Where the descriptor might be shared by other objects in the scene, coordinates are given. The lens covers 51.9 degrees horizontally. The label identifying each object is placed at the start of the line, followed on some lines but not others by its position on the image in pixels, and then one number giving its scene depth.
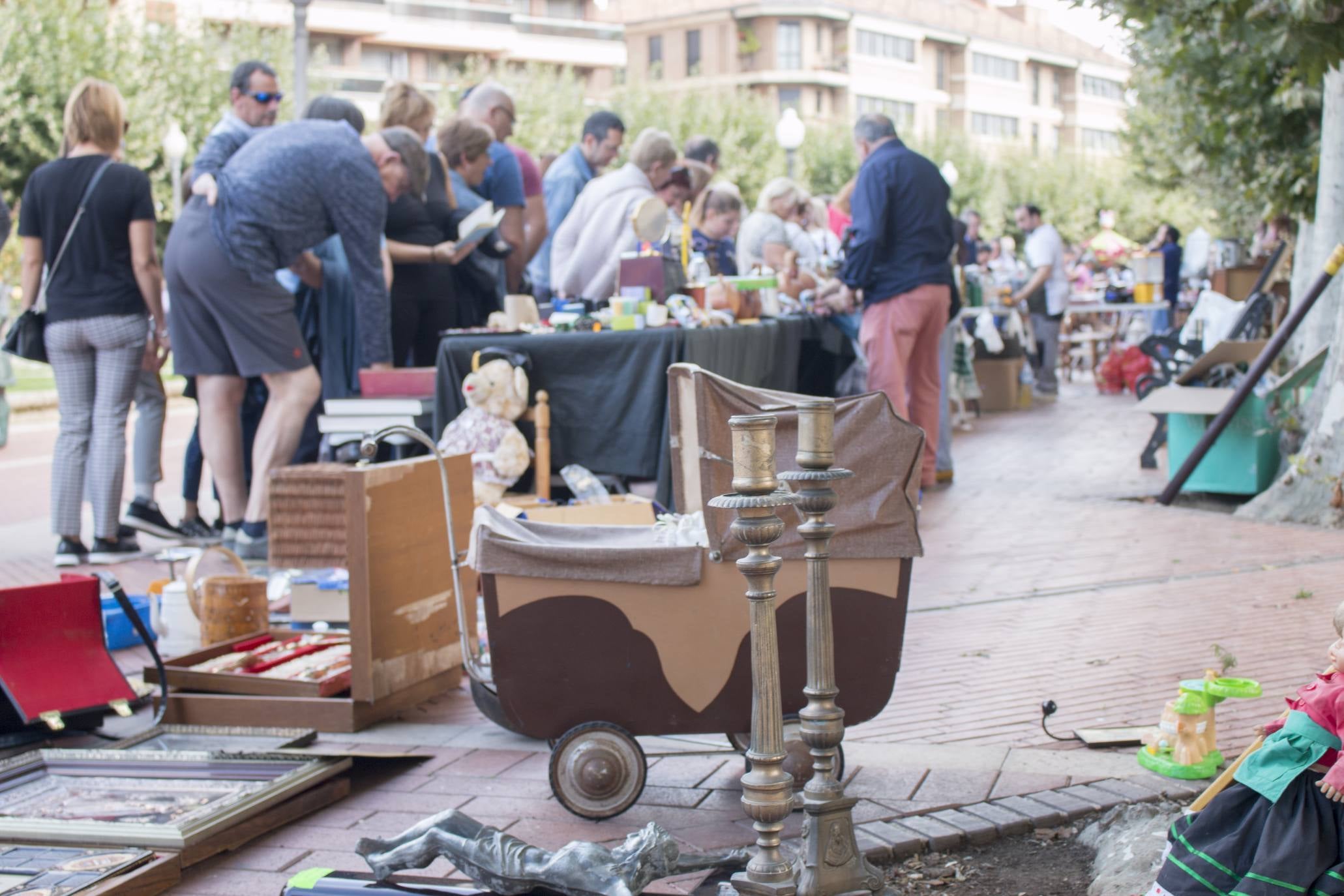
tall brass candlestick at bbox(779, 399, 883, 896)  2.70
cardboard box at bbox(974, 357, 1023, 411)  14.67
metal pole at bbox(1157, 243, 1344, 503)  7.28
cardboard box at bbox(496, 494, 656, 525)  5.55
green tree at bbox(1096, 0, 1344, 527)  6.80
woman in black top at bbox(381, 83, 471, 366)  7.47
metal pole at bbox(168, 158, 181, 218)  22.45
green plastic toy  3.51
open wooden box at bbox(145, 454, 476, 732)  4.18
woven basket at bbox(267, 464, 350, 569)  6.25
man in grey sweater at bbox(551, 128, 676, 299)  7.88
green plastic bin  8.07
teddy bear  6.19
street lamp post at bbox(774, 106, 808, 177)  19.66
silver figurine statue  2.79
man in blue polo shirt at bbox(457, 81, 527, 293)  8.70
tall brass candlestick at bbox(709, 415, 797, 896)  2.49
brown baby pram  3.46
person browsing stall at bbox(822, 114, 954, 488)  8.12
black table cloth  6.46
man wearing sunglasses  6.88
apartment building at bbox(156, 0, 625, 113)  58.56
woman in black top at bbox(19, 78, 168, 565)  6.90
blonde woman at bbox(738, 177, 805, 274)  9.77
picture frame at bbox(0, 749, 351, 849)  3.29
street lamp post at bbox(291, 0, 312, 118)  13.59
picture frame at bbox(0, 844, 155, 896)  2.98
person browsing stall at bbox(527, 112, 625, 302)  8.96
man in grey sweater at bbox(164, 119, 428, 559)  6.35
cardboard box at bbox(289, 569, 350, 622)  5.37
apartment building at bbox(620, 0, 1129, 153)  70.31
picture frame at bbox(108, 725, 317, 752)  4.06
